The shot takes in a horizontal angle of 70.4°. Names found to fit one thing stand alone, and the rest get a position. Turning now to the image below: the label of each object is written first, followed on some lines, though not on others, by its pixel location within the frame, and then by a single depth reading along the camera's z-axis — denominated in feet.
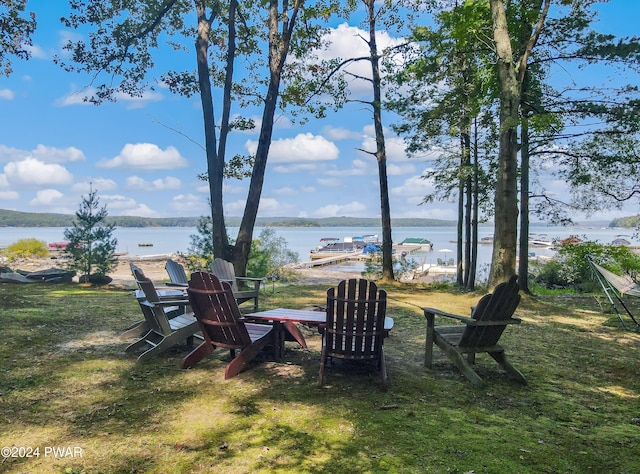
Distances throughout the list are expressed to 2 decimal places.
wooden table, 13.89
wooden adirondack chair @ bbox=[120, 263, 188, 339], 16.38
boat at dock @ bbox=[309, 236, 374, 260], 166.37
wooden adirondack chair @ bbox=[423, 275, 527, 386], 13.44
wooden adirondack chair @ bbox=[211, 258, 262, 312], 23.53
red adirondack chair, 13.46
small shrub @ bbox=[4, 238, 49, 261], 68.03
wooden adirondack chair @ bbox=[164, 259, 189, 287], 21.75
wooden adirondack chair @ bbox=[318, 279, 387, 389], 12.82
